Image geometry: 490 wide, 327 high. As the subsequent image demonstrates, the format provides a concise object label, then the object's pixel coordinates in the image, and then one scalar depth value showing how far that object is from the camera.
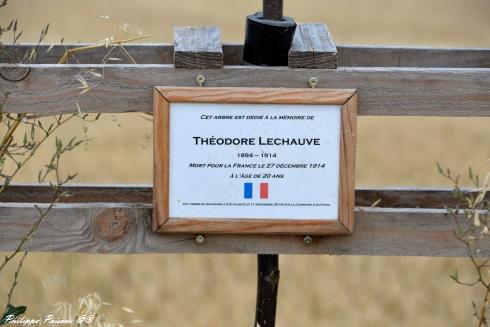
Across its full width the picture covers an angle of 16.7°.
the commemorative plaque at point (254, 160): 5.09
